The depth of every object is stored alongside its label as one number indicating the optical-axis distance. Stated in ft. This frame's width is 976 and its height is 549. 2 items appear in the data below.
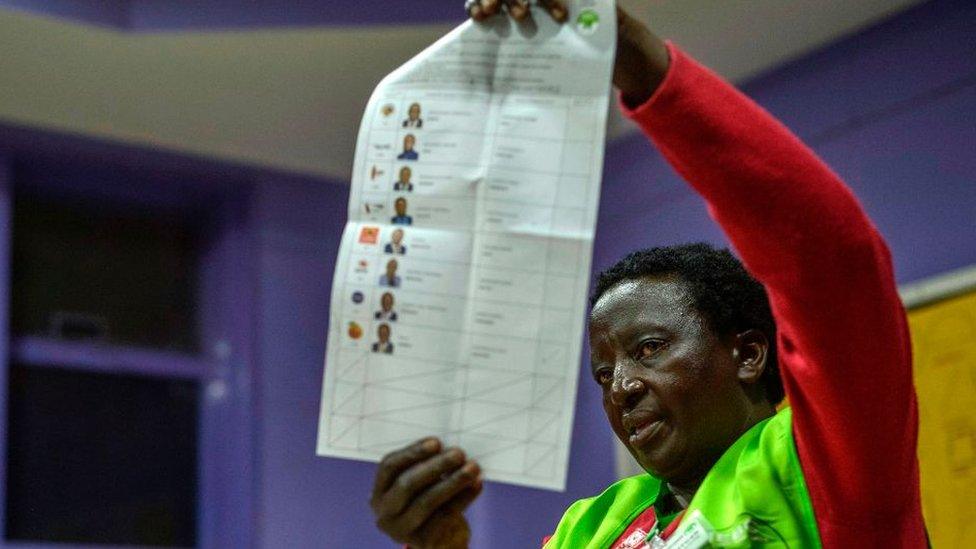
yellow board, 9.63
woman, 3.64
